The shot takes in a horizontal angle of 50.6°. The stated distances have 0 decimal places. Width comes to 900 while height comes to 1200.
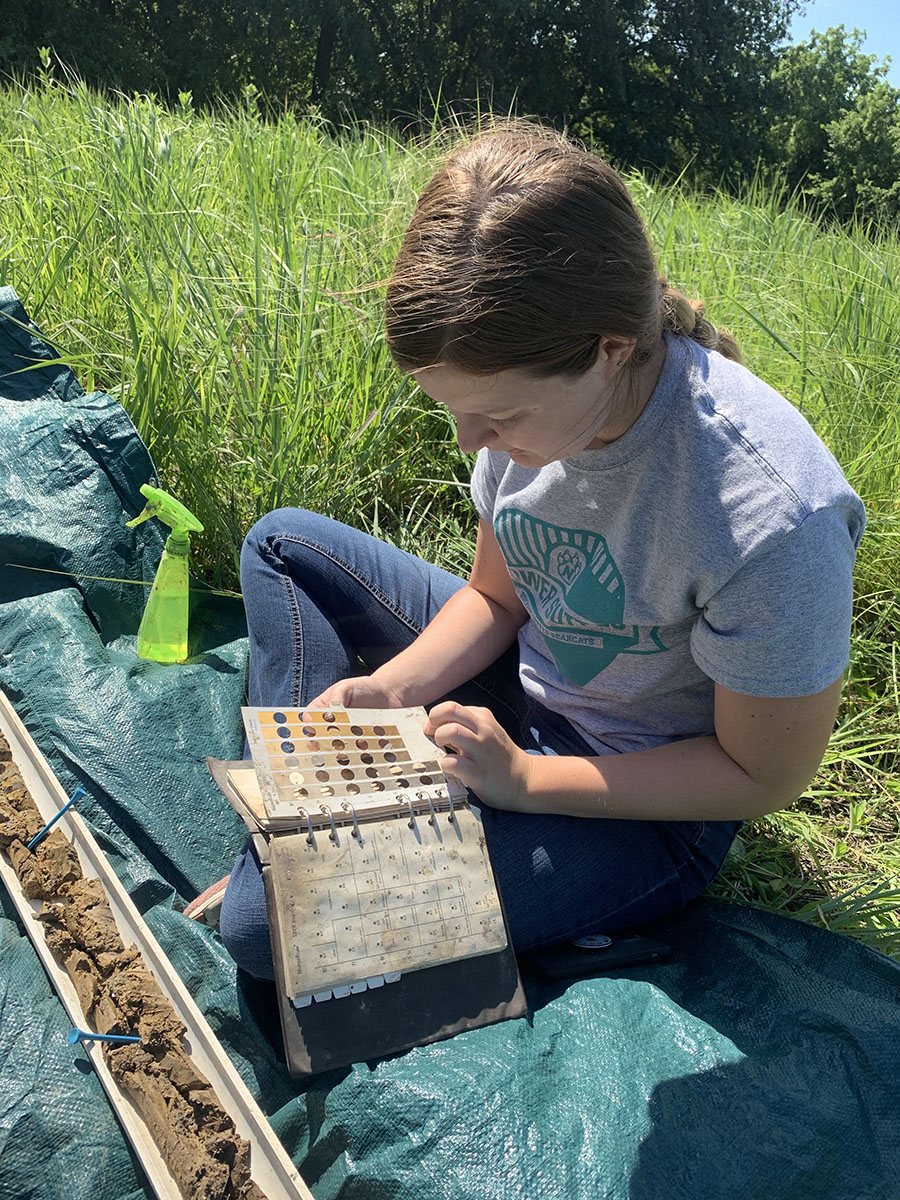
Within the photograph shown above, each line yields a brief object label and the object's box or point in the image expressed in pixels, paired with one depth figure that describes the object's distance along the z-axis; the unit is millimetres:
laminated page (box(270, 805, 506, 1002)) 1158
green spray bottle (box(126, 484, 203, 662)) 1859
